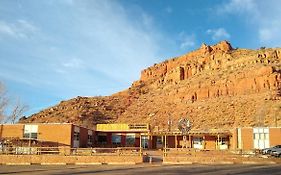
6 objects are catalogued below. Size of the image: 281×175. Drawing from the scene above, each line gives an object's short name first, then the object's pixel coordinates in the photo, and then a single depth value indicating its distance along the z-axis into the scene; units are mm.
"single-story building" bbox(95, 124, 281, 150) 50738
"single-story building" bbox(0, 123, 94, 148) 50750
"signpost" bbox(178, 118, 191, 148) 51297
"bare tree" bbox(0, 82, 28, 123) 67100
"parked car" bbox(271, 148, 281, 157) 40475
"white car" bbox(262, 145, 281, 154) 42191
